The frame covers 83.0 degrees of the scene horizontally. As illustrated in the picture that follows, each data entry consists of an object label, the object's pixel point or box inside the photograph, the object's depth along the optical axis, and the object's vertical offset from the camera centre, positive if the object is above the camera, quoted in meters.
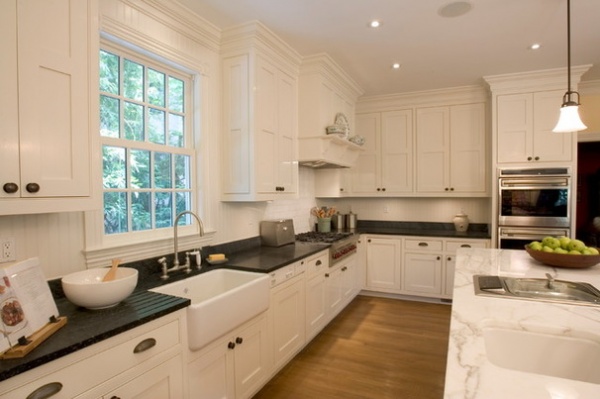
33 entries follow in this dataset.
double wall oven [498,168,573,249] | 3.55 -0.12
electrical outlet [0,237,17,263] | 1.53 -0.25
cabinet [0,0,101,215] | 1.32 +0.37
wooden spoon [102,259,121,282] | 1.69 -0.40
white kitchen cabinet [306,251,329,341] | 3.01 -0.93
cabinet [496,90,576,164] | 3.64 +0.70
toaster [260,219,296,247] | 3.26 -0.38
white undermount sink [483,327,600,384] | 1.18 -0.58
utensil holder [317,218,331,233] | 4.37 -0.39
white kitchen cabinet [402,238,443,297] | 4.21 -0.93
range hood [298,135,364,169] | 3.44 +0.46
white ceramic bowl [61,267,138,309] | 1.48 -0.43
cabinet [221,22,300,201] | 2.72 +0.67
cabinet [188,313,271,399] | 1.79 -1.01
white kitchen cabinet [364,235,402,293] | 4.41 -0.91
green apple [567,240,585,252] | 2.03 -0.32
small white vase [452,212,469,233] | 4.39 -0.37
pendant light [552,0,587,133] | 2.12 +0.48
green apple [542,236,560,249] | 2.11 -0.31
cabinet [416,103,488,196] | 4.22 +0.55
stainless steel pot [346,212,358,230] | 4.81 -0.39
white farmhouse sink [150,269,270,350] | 1.72 -0.63
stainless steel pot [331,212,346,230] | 4.72 -0.39
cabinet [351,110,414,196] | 4.58 +0.52
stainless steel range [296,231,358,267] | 3.47 -0.52
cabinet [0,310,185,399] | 1.12 -0.67
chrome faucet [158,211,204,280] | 2.17 -0.47
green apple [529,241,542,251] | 2.14 -0.34
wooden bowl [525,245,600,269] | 1.96 -0.39
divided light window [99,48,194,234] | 2.08 +0.35
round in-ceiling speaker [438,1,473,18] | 2.33 +1.31
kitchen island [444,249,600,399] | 0.86 -0.49
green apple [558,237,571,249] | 2.07 -0.30
